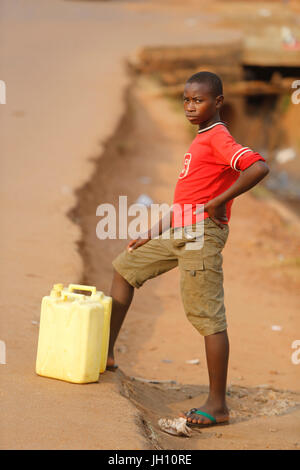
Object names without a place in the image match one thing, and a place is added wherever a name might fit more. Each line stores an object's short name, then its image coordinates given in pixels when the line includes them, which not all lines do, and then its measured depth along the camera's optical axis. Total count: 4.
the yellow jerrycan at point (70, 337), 7.15
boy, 7.31
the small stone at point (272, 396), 8.98
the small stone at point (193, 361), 10.50
